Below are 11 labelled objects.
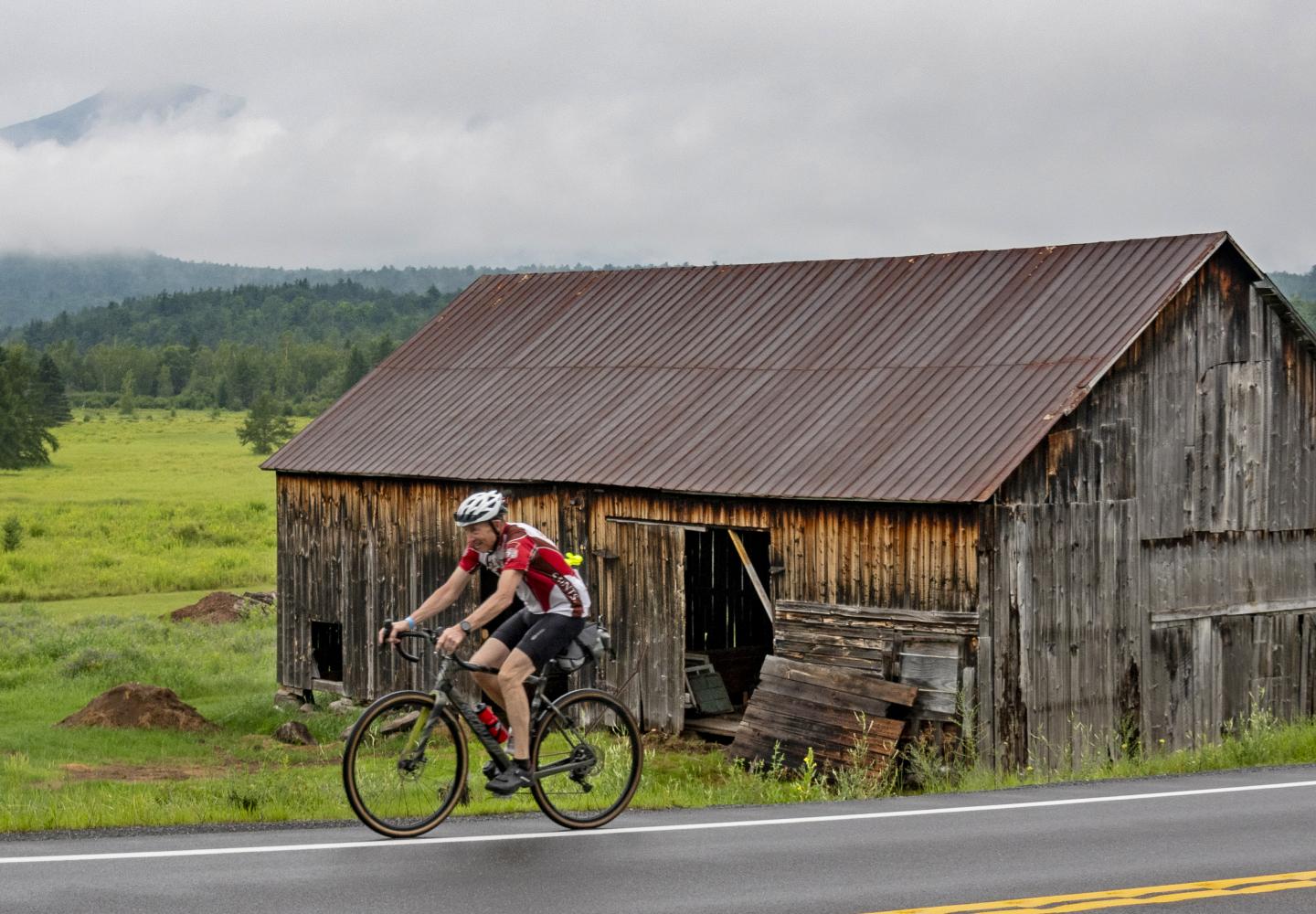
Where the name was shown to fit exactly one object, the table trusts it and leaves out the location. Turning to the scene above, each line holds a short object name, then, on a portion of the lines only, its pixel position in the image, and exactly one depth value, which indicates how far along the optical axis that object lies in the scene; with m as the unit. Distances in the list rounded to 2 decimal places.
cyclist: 10.22
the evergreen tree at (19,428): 80.94
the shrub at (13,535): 50.29
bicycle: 10.18
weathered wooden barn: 18.02
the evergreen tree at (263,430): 95.06
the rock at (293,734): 22.95
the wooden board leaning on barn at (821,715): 17.59
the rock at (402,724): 10.41
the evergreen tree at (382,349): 128.50
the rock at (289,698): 25.98
